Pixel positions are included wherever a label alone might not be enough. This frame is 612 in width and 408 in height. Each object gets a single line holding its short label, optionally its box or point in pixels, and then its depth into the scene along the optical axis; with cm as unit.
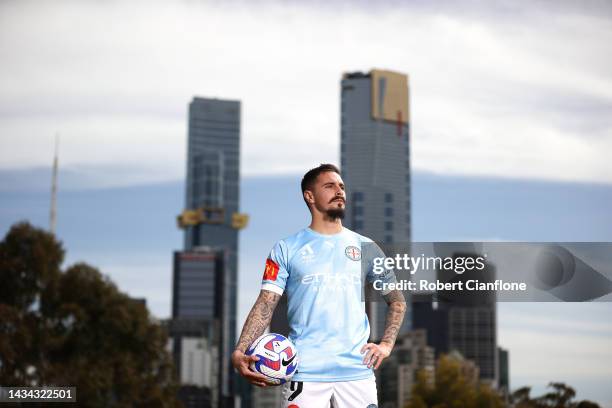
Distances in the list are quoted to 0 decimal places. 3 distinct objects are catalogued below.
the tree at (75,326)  4628
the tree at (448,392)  6925
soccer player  823
